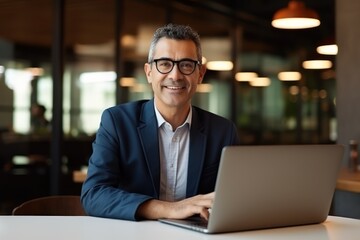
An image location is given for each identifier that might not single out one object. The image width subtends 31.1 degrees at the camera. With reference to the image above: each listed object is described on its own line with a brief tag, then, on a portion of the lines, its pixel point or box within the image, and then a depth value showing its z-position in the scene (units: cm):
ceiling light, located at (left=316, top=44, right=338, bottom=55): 764
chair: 264
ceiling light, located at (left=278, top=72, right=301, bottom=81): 1091
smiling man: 245
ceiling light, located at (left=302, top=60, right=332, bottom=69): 1020
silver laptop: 186
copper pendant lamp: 536
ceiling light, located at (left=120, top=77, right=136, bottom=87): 705
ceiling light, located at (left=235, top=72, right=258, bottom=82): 984
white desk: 189
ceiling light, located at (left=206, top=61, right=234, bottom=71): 948
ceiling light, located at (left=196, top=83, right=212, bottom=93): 917
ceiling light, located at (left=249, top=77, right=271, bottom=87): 1044
